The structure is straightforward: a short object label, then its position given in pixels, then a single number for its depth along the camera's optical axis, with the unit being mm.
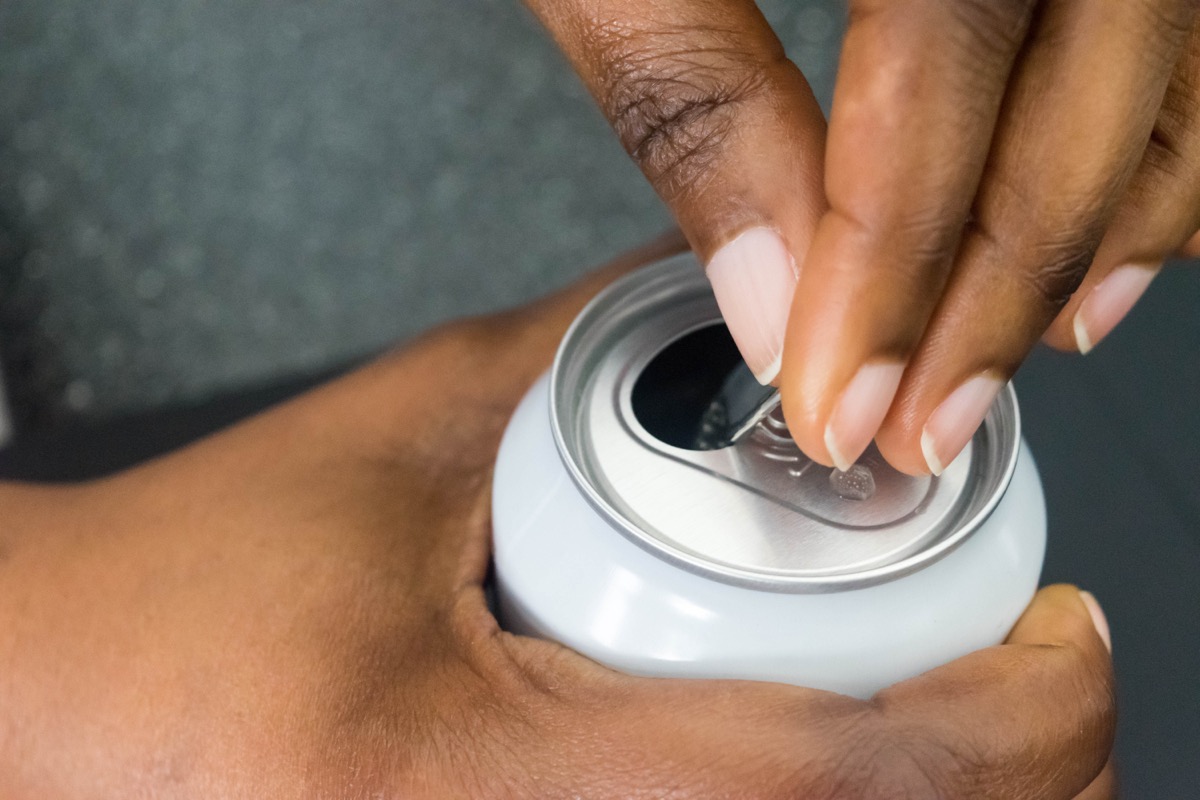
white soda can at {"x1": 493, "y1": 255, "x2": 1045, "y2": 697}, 232
